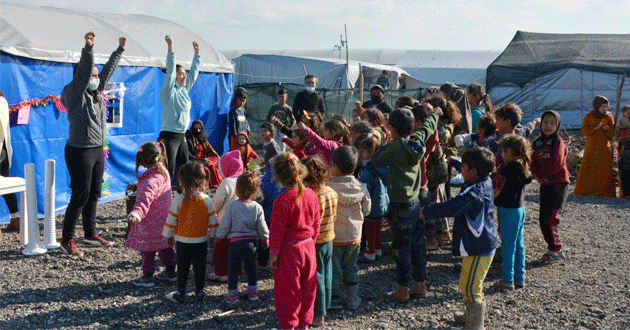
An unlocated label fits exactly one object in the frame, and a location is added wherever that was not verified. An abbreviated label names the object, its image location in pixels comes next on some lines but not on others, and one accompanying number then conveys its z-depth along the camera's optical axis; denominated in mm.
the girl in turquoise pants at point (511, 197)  5328
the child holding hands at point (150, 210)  5277
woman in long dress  10148
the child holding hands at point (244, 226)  4812
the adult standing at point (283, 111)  10938
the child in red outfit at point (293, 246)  4289
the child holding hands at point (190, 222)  4820
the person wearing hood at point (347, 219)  4832
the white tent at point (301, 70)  28688
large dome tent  7715
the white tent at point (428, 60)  37906
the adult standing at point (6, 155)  6973
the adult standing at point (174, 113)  8016
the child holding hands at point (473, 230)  4539
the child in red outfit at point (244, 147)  9711
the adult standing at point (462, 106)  6961
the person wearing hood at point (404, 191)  5039
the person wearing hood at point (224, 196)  5395
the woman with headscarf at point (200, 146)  10672
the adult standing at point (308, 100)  9852
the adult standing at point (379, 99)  8180
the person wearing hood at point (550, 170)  6117
